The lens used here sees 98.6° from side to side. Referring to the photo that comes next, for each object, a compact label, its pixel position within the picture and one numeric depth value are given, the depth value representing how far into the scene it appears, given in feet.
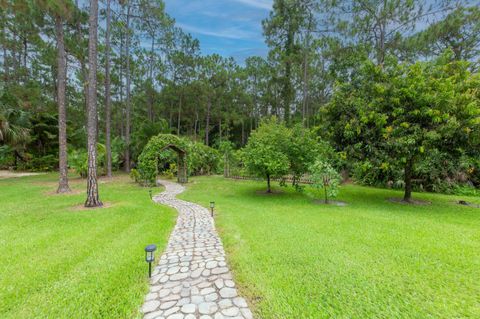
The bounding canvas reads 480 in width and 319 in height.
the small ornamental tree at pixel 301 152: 29.04
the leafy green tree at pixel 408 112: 21.70
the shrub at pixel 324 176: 24.91
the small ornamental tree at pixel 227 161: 50.57
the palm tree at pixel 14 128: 42.05
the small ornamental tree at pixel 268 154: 27.78
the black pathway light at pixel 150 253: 9.30
